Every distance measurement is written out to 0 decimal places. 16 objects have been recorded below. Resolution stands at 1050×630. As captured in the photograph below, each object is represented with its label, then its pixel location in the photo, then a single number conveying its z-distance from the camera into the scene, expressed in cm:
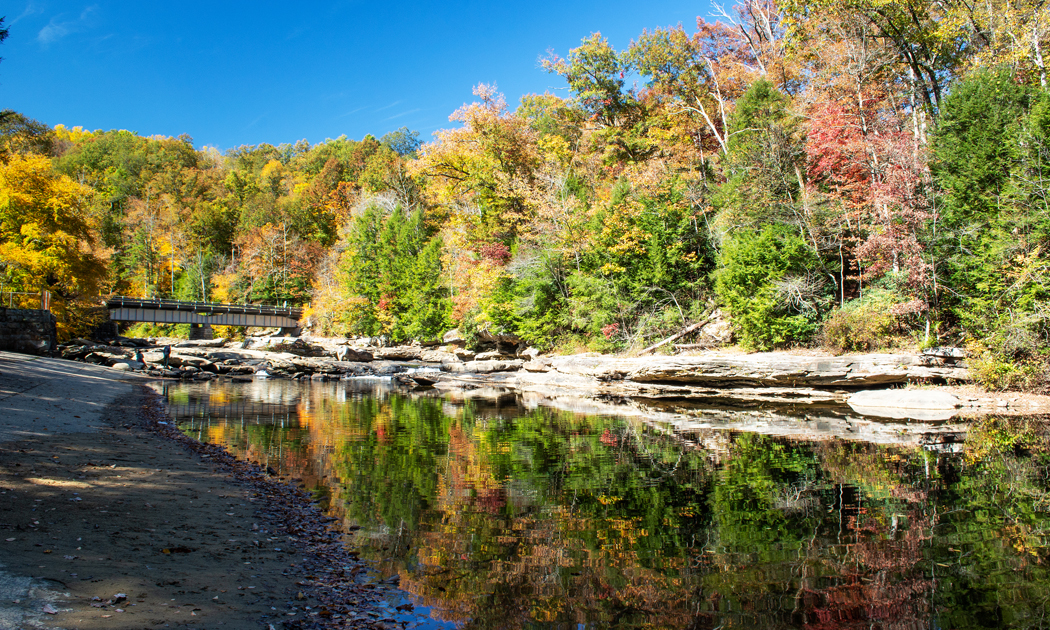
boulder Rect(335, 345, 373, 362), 4362
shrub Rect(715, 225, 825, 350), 2252
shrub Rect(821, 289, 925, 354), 2006
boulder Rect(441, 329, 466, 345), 4200
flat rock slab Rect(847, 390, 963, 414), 1736
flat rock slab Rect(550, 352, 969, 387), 1877
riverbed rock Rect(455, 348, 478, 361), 3966
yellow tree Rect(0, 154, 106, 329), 2998
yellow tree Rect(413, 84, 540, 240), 3644
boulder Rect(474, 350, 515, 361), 3781
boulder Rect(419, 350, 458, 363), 4030
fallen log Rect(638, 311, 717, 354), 2719
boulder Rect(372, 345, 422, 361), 4553
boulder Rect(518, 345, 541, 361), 3488
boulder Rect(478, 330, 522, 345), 3741
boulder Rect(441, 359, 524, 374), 3387
